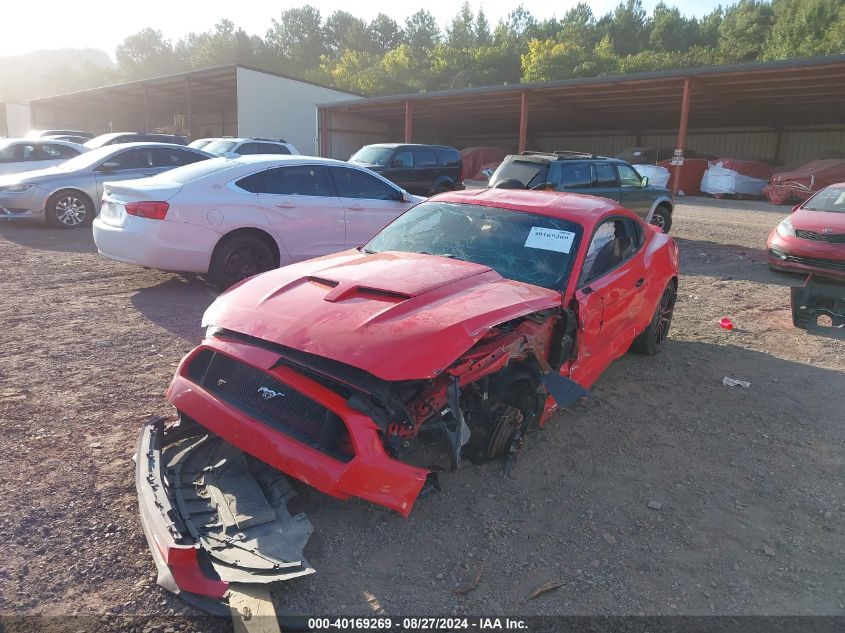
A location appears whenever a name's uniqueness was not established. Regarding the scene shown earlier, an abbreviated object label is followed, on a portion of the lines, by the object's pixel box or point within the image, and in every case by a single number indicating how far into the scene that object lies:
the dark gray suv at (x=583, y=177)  10.19
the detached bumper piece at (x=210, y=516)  2.35
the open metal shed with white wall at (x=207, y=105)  27.66
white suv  14.77
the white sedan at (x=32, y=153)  13.23
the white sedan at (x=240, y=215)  6.36
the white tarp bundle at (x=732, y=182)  21.73
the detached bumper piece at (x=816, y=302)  6.40
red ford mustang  2.61
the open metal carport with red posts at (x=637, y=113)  20.31
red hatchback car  8.31
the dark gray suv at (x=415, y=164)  14.95
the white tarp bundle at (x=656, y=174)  21.97
